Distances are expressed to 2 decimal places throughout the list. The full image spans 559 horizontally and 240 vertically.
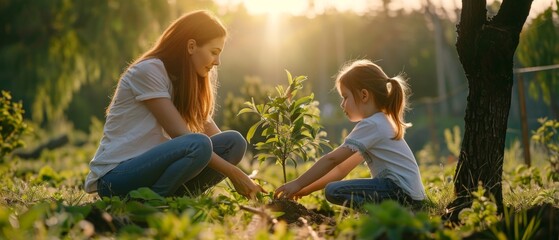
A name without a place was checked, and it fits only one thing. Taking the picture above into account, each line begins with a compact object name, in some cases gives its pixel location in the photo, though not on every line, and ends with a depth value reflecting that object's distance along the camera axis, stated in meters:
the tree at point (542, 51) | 6.37
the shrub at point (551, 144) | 5.26
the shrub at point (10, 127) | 6.18
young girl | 3.88
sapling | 3.97
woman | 3.73
